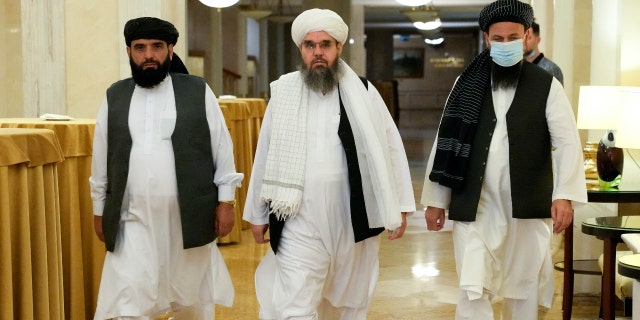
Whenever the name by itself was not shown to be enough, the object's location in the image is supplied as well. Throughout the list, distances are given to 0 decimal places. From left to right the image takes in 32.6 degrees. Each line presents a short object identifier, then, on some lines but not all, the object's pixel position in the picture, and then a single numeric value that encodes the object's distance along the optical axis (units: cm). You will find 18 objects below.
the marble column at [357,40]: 2741
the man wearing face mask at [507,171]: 472
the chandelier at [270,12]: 2378
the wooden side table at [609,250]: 539
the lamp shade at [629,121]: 578
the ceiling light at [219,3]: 1536
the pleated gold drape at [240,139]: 936
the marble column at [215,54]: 2436
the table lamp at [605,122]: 641
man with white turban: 458
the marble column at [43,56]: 916
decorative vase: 640
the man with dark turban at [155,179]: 478
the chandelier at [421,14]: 2297
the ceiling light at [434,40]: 3988
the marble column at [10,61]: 1025
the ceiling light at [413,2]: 1955
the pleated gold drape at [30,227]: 433
